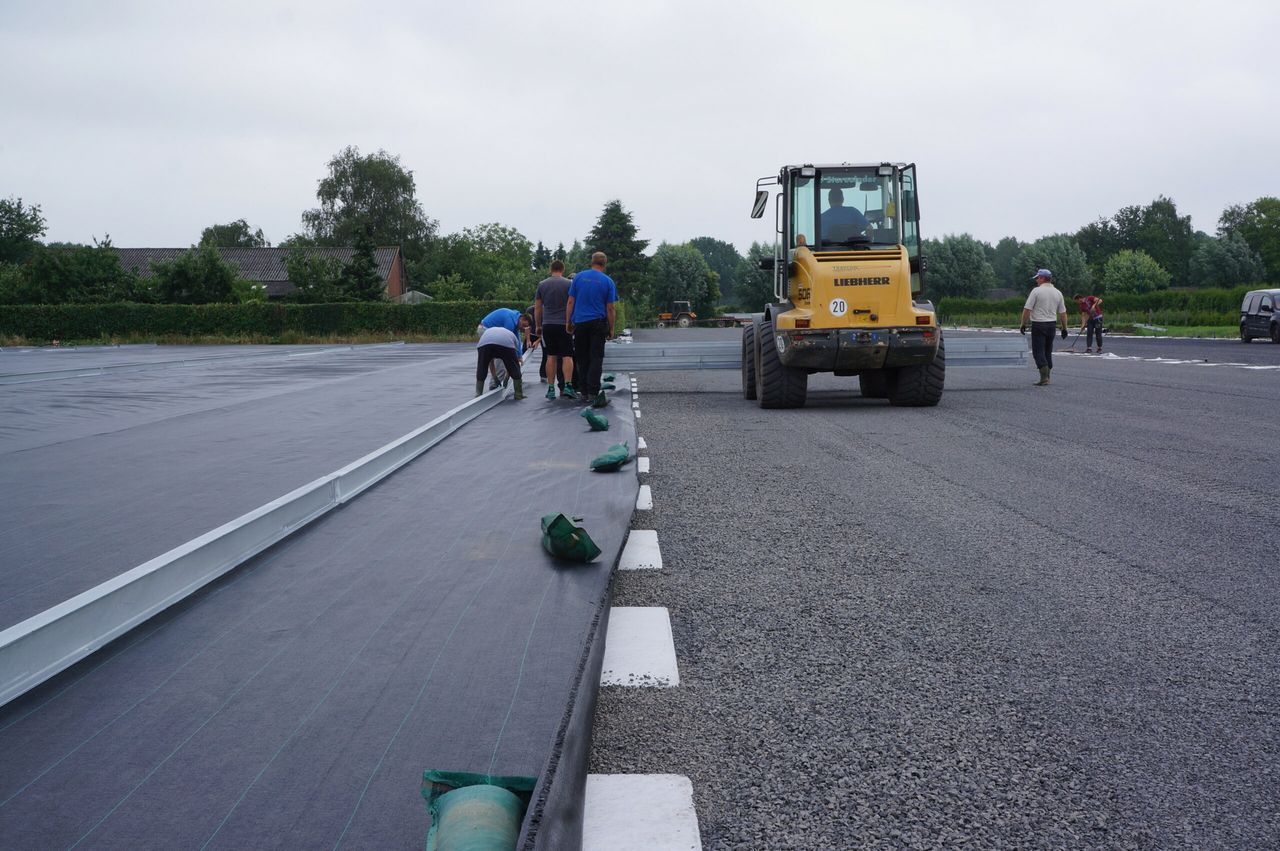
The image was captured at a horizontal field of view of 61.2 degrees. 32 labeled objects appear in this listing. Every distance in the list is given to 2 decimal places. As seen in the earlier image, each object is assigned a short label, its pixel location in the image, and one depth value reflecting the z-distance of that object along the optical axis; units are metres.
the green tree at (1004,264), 188.96
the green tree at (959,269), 104.38
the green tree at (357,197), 88.19
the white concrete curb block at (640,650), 3.19
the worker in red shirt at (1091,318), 30.45
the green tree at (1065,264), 104.19
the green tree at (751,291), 89.94
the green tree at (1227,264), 105.69
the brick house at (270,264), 86.38
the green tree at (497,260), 107.00
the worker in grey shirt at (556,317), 14.75
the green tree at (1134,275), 112.75
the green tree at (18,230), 96.81
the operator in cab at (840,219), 13.54
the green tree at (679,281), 108.00
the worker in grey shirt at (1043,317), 17.22
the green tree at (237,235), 129.98
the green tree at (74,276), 54.94
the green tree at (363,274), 66.38
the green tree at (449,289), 84.19
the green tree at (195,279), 55.84
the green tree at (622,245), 105.50
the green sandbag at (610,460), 7.23
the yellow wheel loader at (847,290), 12.81
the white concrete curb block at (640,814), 2.15
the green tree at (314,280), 64.00
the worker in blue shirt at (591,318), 13.95
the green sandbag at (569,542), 4.39
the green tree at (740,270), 108.74
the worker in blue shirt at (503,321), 14.44
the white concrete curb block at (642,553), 4.72
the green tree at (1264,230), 121.44
